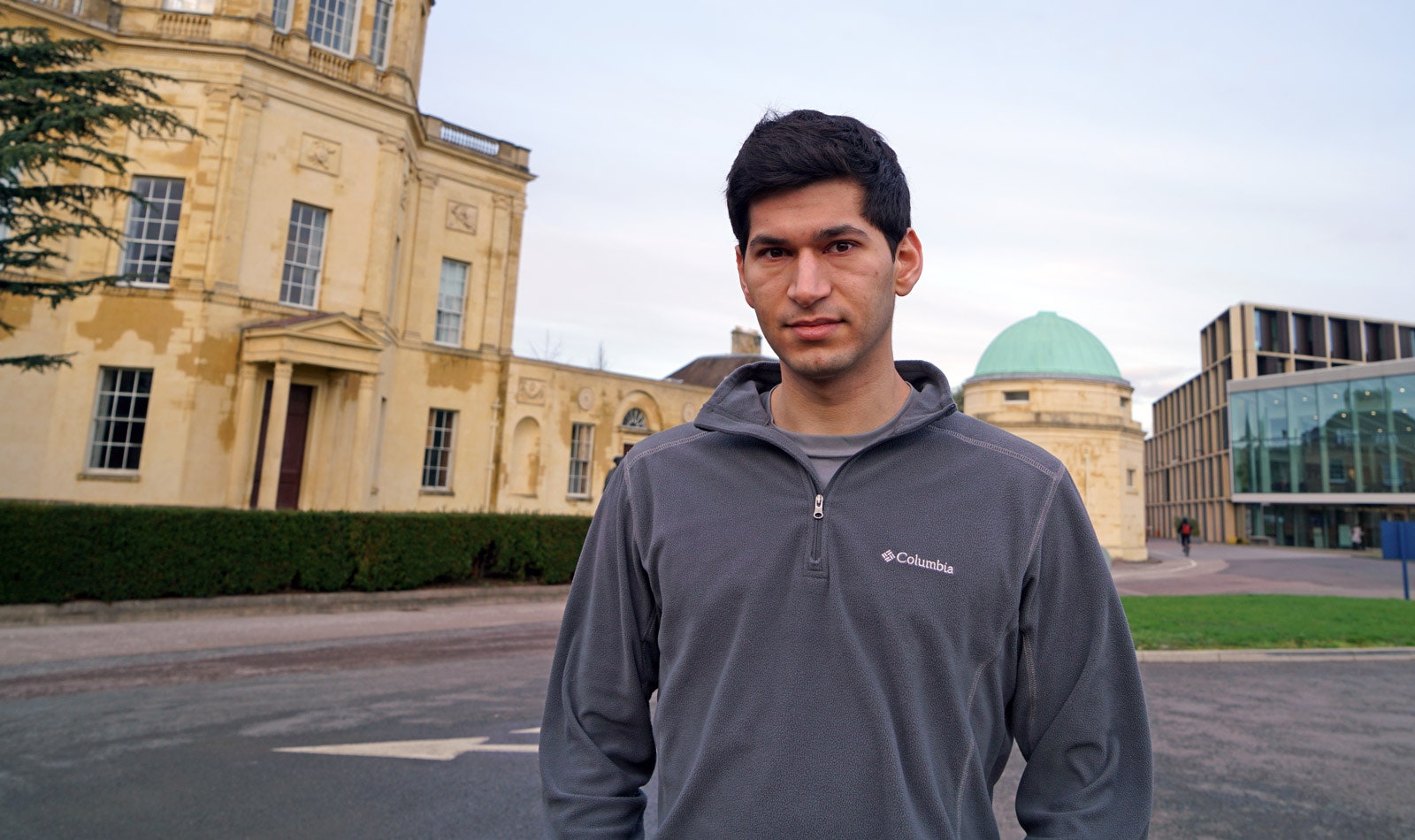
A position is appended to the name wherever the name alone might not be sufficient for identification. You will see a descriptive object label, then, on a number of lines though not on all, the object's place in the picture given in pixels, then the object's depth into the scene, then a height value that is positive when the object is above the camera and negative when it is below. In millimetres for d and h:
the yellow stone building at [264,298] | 19062 +4793
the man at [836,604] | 1647 -183
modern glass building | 49188 +6024
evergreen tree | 12000 +5207
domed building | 38938 +6093
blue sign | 19266 +212
